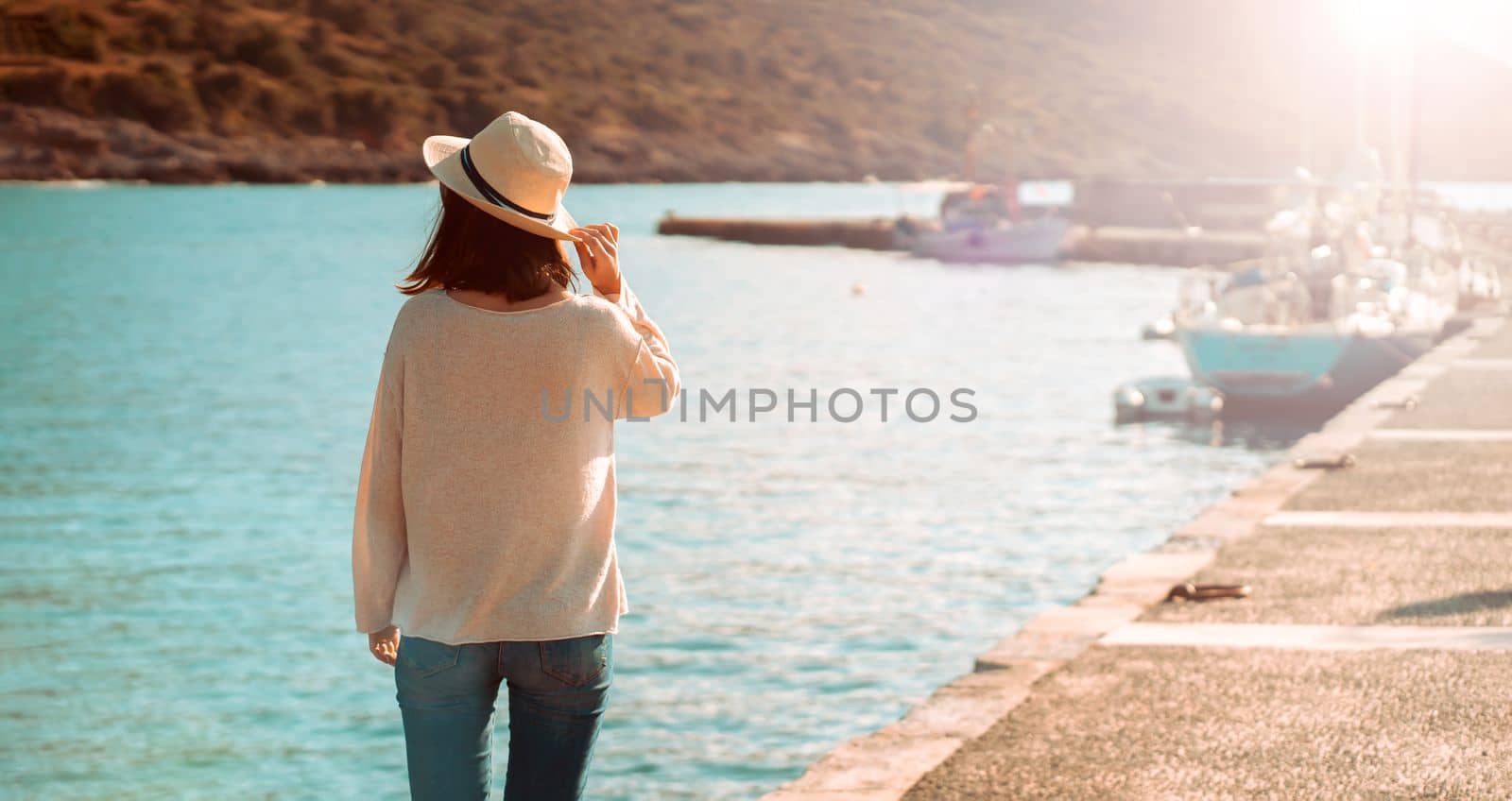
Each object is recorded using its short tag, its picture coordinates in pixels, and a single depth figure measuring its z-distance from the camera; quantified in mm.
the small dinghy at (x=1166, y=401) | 28938
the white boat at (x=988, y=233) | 78500
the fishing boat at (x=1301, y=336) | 28250
